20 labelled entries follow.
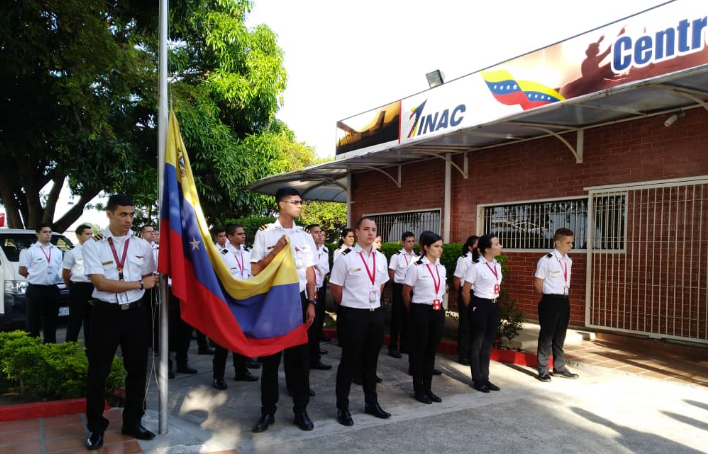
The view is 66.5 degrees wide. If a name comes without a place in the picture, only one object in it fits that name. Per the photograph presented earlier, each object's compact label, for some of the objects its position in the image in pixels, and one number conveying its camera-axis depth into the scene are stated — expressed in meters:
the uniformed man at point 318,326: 6.94
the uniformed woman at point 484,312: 5.95
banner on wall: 7.72
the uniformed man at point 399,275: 8.16
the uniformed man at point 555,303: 6.43
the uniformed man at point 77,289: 7.39
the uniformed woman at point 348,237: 8.72
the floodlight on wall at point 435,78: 12.45
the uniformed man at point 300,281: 4.64
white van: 8.98
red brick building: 7.68
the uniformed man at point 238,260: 6.30
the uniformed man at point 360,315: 4.89
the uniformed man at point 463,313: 7.22
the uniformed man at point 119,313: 4.06
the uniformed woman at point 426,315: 5.51
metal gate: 7.67
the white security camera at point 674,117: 7.89
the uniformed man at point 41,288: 7.72
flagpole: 4.28
